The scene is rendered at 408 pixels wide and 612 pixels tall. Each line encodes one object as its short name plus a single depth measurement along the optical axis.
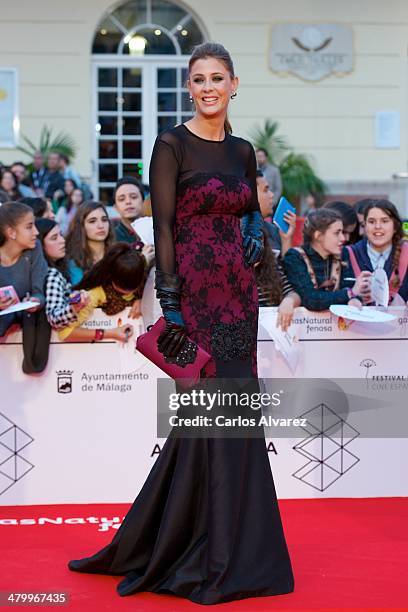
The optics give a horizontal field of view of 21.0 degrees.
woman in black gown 4.19
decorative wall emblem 16.50
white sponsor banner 5.96
